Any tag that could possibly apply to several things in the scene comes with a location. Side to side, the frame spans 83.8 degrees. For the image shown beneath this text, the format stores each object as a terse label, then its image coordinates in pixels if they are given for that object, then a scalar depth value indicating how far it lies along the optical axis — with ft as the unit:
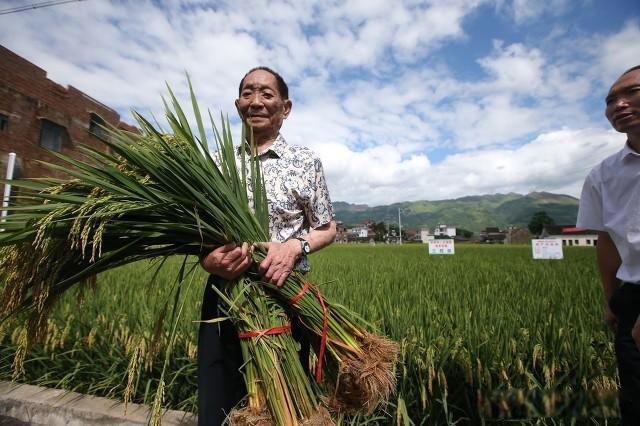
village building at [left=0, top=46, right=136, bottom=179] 35.43
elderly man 3.70
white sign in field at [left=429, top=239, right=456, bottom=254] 38.49
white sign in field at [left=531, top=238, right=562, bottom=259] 29.89
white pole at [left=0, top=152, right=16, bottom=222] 14.49
